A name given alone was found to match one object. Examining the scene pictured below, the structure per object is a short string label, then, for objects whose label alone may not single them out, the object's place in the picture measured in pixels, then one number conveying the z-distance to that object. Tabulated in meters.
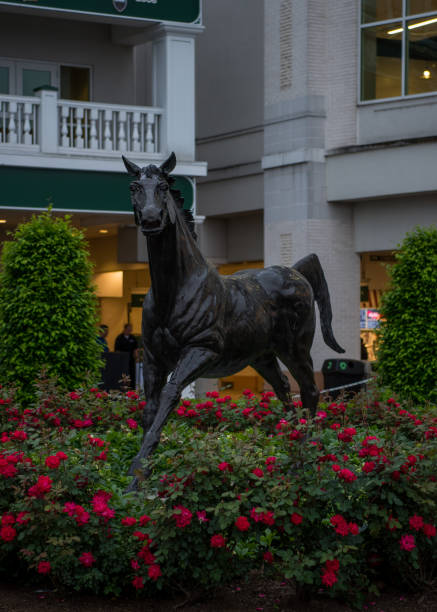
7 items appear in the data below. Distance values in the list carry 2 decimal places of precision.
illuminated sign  21.23
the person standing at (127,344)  19.23
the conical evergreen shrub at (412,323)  11.98
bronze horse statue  6.37
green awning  17.48
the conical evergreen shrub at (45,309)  11.56
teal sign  17.53
